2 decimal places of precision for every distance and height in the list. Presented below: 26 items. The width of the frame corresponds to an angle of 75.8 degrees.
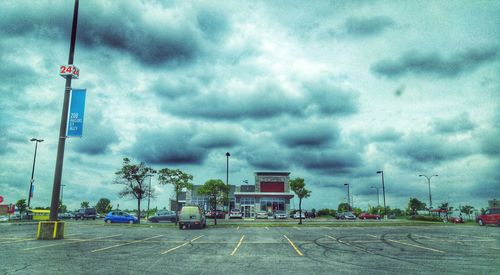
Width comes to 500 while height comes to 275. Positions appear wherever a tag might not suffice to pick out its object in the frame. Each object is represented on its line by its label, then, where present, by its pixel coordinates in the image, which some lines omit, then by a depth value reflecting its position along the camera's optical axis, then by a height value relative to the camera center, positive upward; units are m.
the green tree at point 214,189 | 58.41 +1.55
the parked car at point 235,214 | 56.53 -2.84
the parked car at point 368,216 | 61.31 -3.21
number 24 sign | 19.67 +7.60
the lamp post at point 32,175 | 40.78 +2.44
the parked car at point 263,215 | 60.19 -3.14
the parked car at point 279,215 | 54.81 -2.85
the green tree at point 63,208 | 94.99 -3.67
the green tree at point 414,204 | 93.44 -1.28
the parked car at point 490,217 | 32.19 -1.70
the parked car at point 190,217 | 27.97 -1.72
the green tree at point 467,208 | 109.15 -2.70
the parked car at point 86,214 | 53.44 -2.94
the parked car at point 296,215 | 62.78 -3.28
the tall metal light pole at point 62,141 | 18.38 +3.20
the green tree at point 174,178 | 38.72 +2.26
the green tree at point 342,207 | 104.06 -2.60
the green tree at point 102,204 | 110.50 -2.68
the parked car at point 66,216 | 57.06 -3.54
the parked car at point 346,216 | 55.06 -2.95
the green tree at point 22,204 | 61.88 -1.64
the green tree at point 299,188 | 38.38 +1.22
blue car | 39.78 -2.64
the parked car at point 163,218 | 43.19 -2.77
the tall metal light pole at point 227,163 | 44.34 +4.74
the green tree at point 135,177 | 40.97 +2.47
